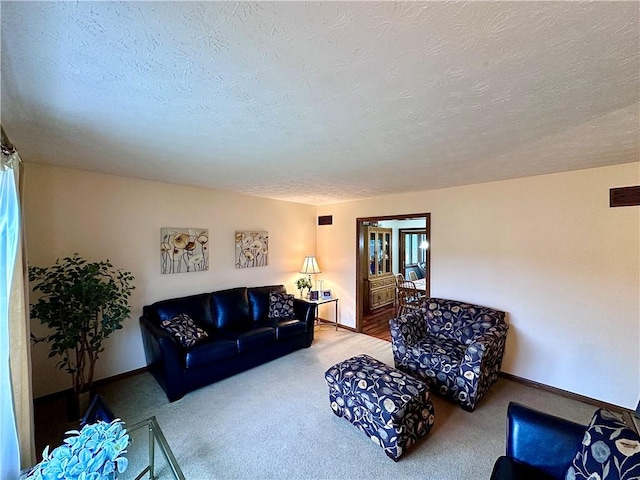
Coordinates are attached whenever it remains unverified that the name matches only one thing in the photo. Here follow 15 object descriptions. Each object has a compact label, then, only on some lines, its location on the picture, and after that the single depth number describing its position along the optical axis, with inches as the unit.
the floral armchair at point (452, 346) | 98.9
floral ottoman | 76.5
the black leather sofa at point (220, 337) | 106.5
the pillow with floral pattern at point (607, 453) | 42.3
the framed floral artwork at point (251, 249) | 165.6
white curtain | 53.4
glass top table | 58.0
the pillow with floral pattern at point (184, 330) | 113.0
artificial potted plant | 90.3
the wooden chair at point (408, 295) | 195.0
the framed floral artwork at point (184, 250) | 135.3
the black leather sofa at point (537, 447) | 51.6
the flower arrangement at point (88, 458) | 43.2
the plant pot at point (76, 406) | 94.2
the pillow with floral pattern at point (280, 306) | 154.7
